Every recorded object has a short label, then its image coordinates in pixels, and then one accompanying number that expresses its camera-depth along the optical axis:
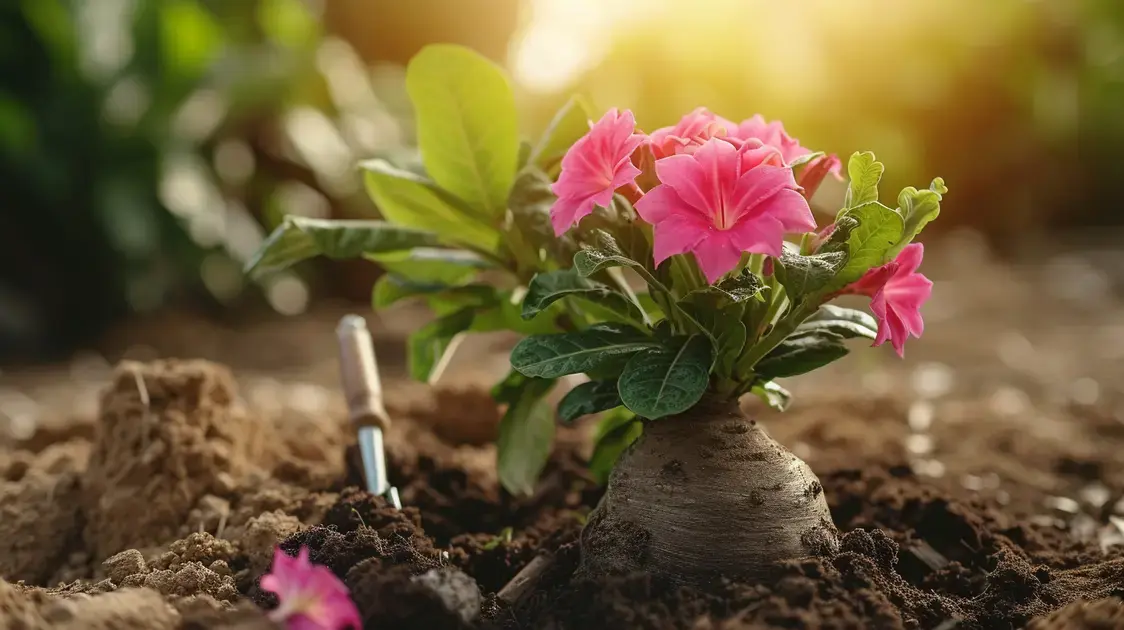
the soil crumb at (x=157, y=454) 0.97
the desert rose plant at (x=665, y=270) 0.83
